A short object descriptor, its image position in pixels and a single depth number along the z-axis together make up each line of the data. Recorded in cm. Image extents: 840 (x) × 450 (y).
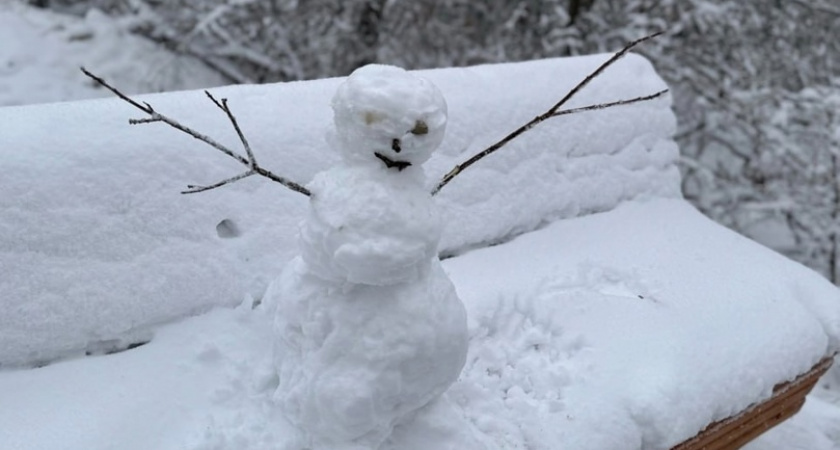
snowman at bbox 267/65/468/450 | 151
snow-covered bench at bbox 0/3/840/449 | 176
